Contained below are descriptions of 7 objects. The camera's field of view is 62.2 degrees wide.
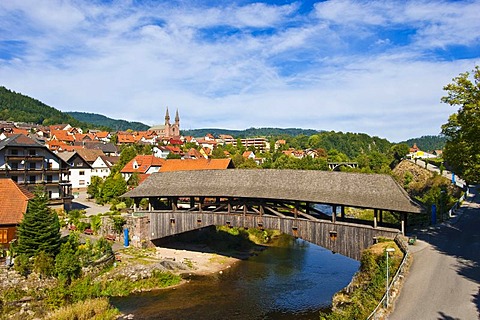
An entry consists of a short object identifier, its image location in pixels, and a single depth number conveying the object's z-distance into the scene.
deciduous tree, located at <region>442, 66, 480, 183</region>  20.44
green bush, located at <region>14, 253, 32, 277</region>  24.33
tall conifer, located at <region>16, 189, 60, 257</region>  25.43
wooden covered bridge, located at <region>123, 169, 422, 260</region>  23.77
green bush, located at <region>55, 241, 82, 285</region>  25.49
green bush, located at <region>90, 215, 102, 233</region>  34.53
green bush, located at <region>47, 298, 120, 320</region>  21.06
